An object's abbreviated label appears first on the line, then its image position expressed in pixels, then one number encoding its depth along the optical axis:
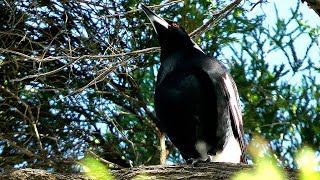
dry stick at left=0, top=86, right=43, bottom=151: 9.30
